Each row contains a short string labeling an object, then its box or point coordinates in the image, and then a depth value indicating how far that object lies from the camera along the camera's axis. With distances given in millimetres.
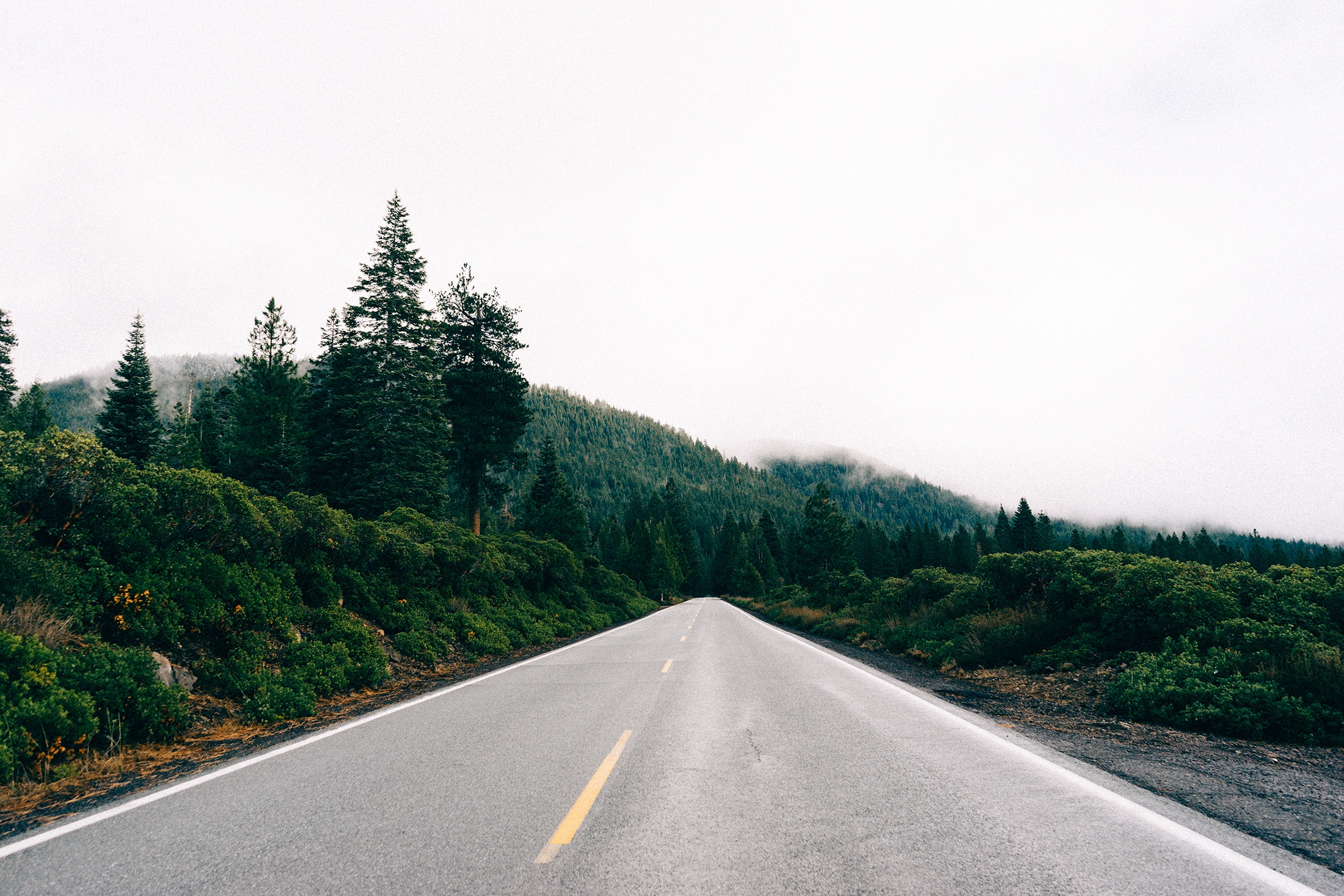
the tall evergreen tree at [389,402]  26219
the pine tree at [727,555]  92812
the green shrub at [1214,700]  6586
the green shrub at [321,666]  10039
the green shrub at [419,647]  13562
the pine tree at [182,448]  43094
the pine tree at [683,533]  94625
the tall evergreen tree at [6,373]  41156
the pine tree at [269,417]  33375
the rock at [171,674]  7887
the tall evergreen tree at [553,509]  47656
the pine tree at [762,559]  99625
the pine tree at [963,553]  90125
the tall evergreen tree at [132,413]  40156
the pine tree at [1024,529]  86938
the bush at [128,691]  6723
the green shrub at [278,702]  8328
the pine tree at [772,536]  101375
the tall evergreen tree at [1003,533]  92625
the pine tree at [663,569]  69625
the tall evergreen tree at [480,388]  31312
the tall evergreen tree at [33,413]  53125
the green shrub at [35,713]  5695
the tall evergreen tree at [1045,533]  83188
